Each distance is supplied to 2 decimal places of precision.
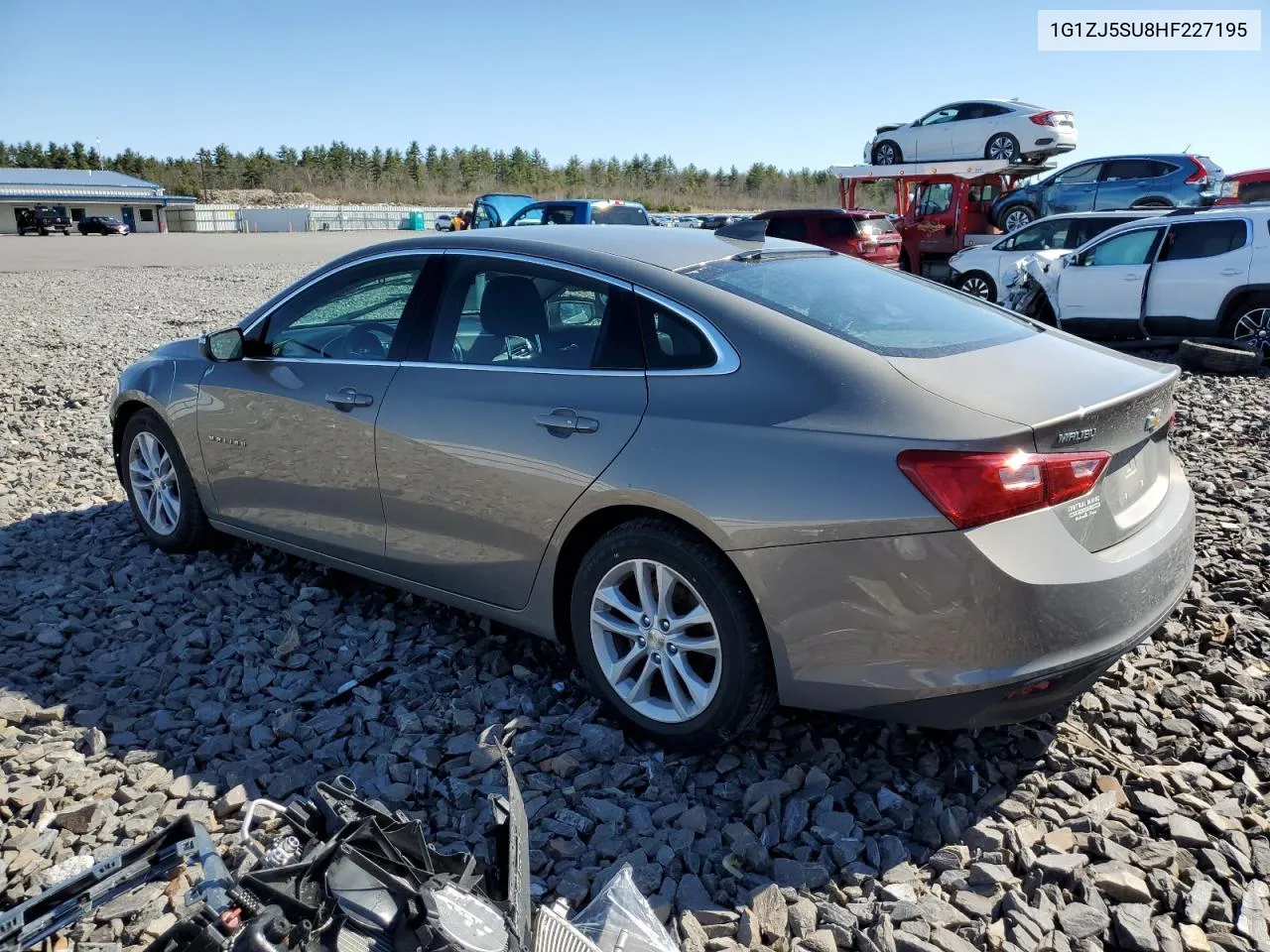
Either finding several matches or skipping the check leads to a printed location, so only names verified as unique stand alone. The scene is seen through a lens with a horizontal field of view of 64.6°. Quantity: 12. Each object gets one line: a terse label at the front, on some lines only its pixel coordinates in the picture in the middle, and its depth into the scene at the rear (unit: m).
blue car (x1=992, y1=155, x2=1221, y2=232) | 18.83
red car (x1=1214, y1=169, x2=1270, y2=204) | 18.67
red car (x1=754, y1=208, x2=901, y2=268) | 18.23
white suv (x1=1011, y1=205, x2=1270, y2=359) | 10.44
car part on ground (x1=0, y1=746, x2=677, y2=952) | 1.88
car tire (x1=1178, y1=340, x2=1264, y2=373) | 9.69
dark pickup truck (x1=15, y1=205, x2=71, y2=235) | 60.84
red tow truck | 20.55
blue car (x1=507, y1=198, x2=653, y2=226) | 20.62
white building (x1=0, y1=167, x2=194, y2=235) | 75.12
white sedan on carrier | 20.89
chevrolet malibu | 2.64
